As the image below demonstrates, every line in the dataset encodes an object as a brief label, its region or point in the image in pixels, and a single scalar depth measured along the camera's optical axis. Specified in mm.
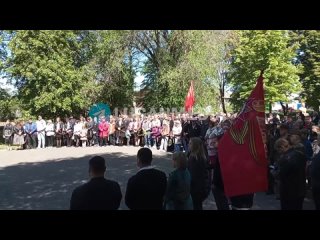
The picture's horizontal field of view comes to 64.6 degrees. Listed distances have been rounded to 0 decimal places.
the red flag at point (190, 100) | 12720
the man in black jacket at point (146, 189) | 2928
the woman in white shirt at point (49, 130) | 13675
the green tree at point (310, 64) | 23564
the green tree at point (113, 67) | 20183
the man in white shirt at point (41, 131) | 13499
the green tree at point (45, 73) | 18985
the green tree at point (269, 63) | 20271
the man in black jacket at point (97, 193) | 2571
